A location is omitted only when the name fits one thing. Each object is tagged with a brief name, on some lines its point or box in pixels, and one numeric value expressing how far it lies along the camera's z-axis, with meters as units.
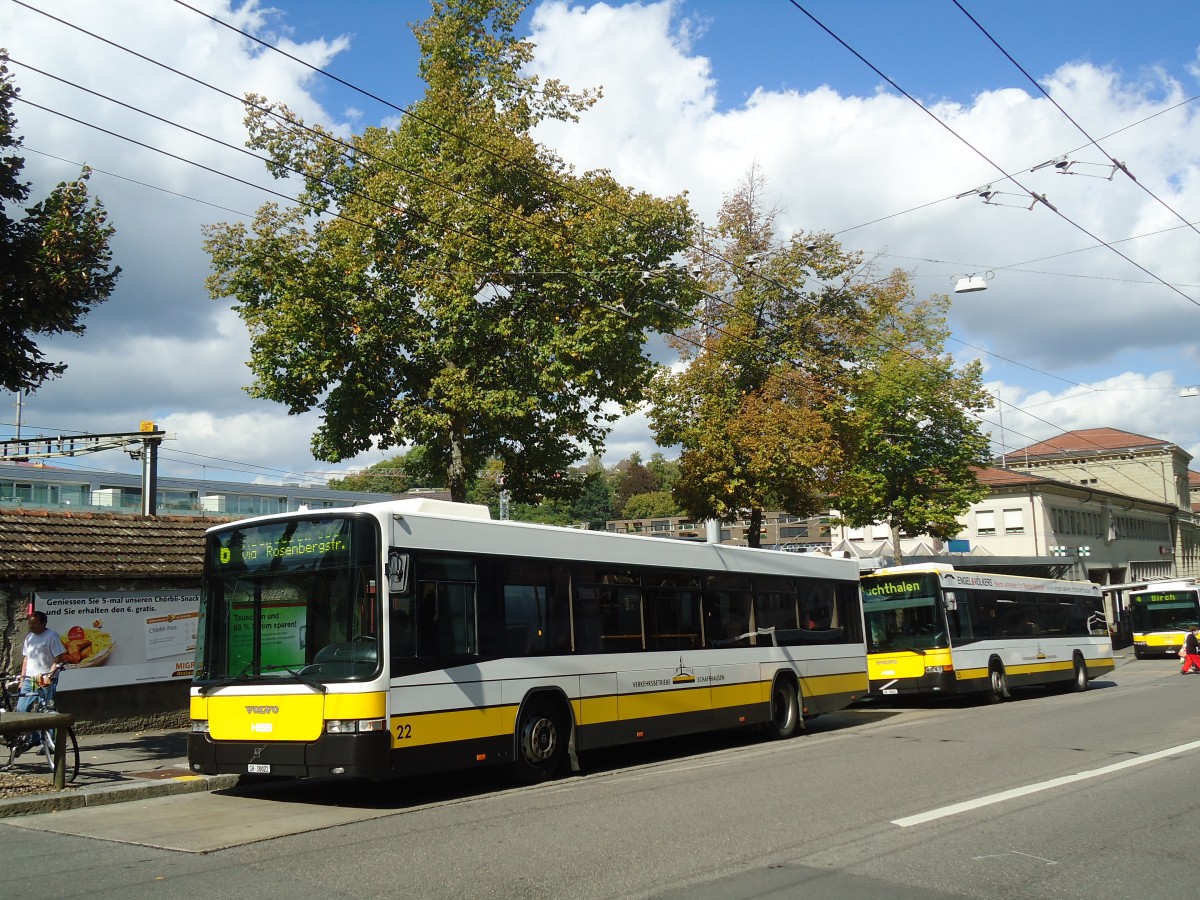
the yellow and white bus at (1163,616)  44.38
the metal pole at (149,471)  20.91
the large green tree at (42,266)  11.59
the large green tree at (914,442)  34.72
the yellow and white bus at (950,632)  22.48
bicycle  11.29
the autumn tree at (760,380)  25.19
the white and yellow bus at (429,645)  10.35
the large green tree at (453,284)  19.34
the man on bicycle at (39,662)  12.26
